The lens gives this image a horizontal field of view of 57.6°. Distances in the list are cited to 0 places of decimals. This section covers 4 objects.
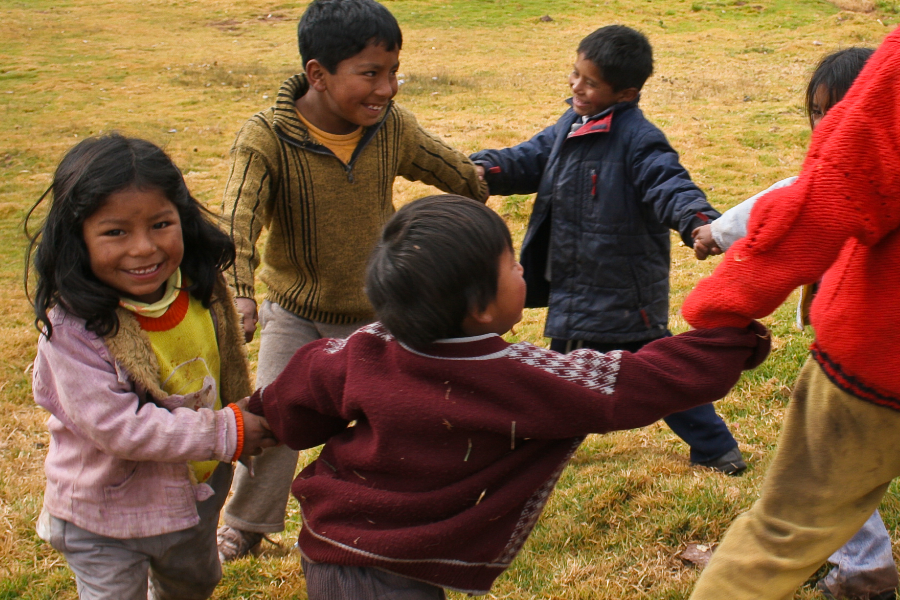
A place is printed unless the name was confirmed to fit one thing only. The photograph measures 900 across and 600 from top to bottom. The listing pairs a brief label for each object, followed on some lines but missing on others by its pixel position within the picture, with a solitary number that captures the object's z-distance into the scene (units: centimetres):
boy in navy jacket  333
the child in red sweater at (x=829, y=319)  173
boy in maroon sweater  181
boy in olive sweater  303
